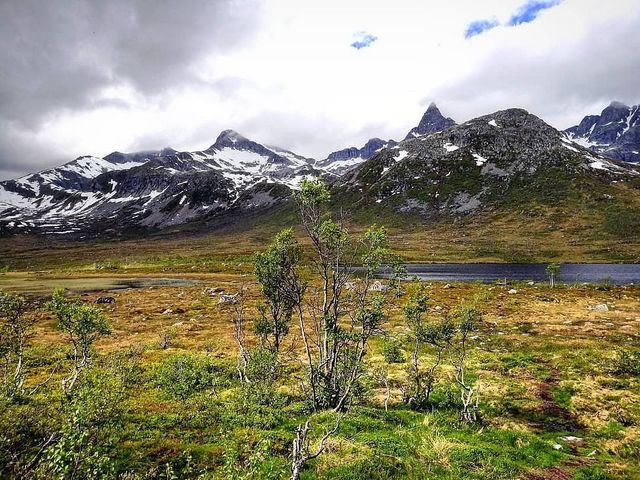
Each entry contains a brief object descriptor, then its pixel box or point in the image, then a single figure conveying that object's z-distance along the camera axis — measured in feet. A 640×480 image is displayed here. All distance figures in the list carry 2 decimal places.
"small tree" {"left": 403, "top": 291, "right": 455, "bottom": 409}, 81.28
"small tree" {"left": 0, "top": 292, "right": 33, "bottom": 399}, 59.67
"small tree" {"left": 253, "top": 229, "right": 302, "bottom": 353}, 76.28
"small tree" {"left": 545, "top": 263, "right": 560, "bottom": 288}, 292.04
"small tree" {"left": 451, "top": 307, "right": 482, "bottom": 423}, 70.90
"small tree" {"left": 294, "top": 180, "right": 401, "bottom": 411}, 66.03
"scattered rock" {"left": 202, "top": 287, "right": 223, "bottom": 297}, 285.43
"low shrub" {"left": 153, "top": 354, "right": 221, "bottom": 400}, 81.92
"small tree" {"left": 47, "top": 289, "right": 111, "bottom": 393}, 76.38
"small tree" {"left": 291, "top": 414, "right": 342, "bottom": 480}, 33.83
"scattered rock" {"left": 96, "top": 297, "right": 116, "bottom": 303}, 258.65
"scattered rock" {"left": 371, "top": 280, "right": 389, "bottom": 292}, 249.22
